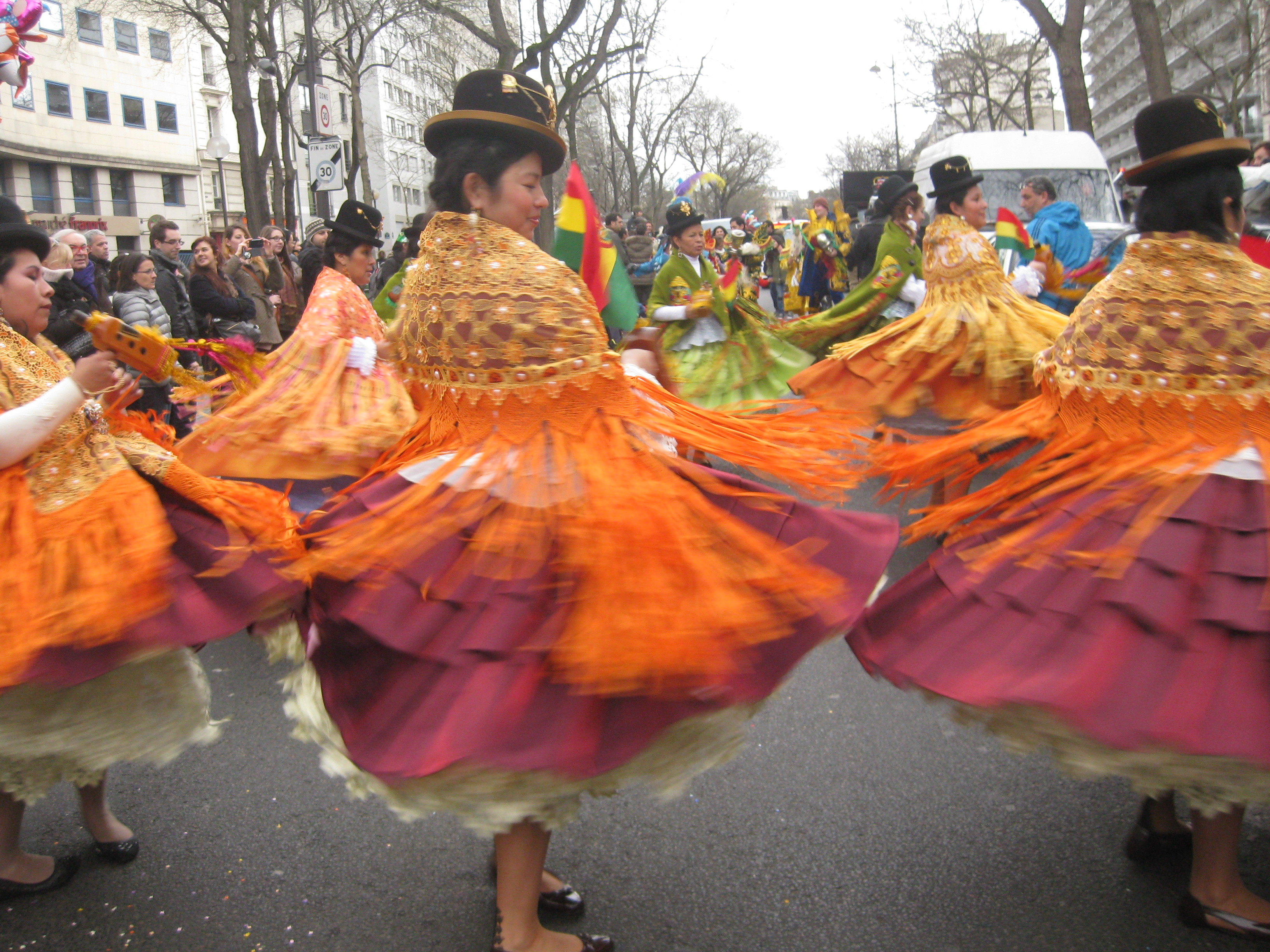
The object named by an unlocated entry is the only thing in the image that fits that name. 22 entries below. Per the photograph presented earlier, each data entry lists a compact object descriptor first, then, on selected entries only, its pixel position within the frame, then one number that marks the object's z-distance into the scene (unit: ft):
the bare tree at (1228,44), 83.97
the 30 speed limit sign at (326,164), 38.86
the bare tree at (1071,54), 54.75
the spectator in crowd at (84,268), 20.92
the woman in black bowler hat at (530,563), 6.05
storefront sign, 108.88
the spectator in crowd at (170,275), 24.47
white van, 44.57
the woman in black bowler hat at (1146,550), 6.28
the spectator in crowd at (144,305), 22.11
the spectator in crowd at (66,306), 15.76
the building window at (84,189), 126.93
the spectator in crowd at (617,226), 50.88
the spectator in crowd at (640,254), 48.88
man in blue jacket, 26.39
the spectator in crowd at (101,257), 23.22
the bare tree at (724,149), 168.14
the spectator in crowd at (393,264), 25.79
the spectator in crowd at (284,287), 32.81
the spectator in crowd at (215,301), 26.45
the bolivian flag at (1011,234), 20.56
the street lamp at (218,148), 79.77
